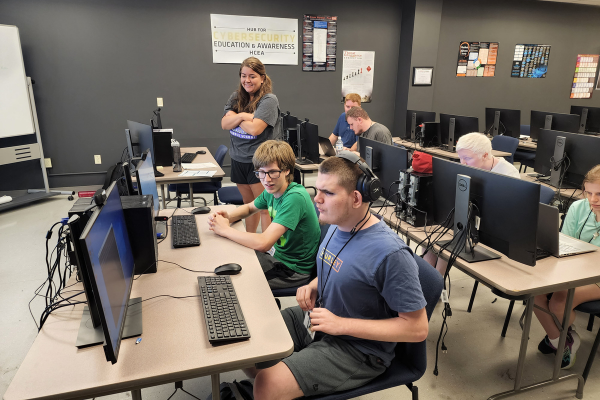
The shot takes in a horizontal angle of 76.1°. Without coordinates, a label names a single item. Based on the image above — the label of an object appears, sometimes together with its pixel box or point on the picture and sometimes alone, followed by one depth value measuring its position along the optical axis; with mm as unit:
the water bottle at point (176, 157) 3449
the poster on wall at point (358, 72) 6086
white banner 5410
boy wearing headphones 1192
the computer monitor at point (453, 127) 4535
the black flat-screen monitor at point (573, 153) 2689
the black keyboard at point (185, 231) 1887
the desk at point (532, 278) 1550
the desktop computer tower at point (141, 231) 1505
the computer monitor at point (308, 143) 3752
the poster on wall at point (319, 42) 5766
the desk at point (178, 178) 3177
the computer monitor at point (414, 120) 5210
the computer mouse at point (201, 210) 2369
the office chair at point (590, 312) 1833
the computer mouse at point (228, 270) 1581
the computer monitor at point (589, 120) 5086
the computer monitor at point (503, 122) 5211
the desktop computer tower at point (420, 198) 2094
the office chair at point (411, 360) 1318
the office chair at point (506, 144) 4176
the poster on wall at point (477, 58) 6523
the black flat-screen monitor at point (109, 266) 856
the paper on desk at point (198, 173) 3283
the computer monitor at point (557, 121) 4746
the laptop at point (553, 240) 1704
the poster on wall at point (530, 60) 6801
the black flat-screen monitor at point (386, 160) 2436
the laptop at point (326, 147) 4121
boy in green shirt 1835
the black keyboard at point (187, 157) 3934
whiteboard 4309
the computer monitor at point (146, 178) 1812
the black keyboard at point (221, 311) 1173
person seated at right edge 1896
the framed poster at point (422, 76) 6180
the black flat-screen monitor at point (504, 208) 1539
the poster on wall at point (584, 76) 7215
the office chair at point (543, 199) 2234
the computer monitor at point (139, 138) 3021
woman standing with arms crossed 2943
